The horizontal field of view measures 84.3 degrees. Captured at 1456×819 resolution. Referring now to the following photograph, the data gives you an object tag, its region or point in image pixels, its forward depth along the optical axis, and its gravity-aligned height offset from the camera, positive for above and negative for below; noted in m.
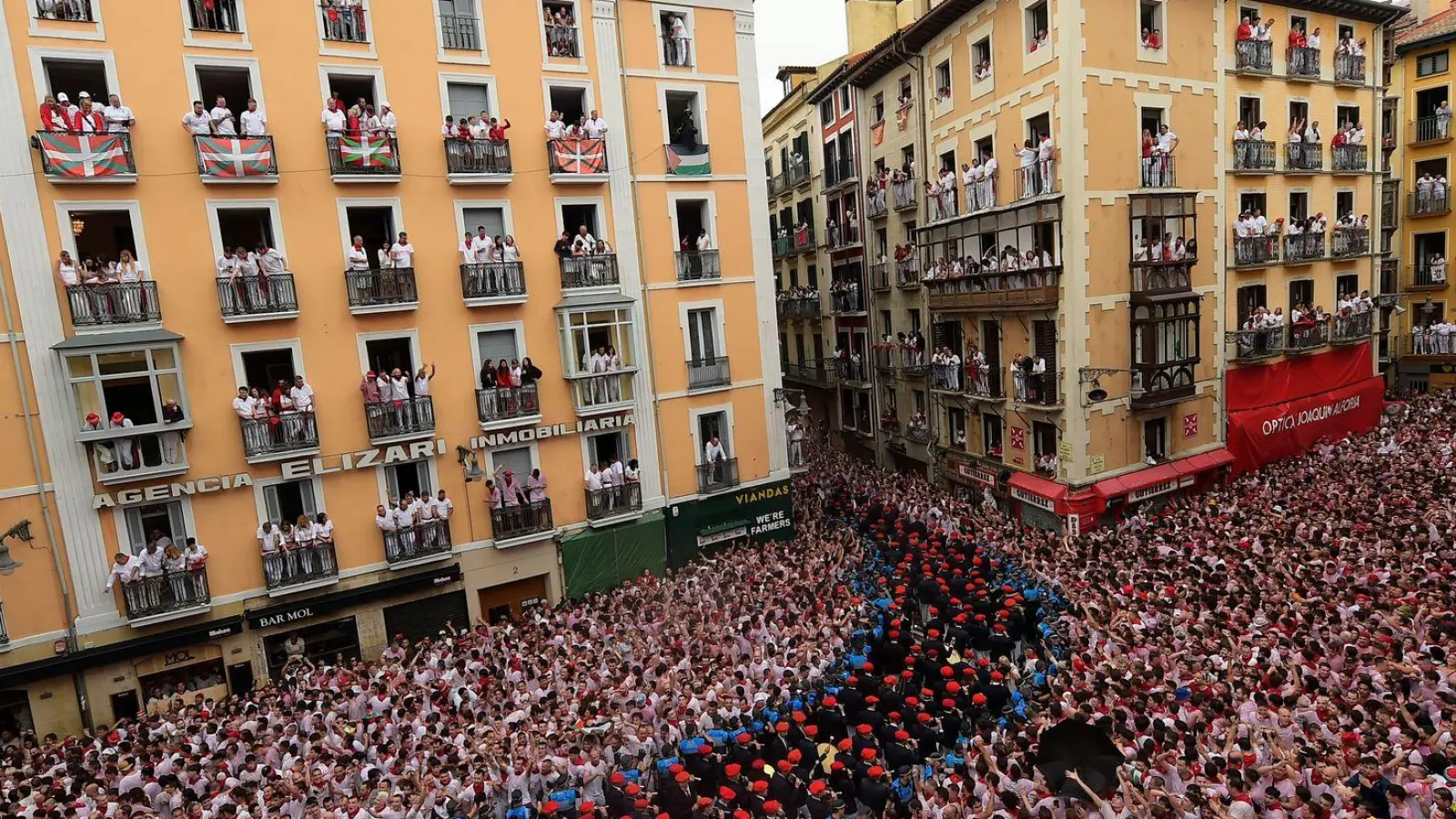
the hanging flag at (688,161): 21.92 +4.11
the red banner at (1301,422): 26.22 -5.62
